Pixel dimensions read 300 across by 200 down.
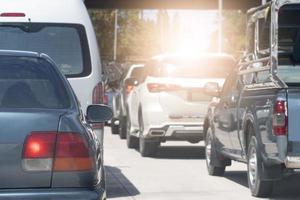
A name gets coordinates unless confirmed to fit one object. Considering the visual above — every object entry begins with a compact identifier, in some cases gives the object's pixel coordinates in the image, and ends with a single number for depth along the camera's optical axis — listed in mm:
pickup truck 18312
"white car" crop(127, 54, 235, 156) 30609
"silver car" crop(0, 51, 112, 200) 10508
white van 19672
